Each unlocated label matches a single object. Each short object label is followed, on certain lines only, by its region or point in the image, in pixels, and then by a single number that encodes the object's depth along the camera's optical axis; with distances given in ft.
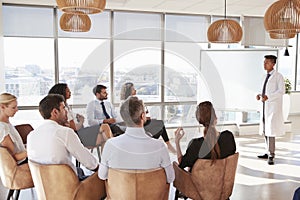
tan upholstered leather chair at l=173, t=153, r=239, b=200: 8.91
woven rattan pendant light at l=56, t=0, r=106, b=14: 9.90
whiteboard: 23.20
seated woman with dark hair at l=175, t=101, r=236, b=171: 9.04
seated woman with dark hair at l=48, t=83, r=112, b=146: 13.67
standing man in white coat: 17.02
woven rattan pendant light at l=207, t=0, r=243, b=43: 15.69
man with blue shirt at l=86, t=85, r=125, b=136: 15.37
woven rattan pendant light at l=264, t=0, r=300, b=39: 10.79
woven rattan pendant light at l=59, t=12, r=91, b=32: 14.47
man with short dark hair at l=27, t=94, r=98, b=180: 8.04
